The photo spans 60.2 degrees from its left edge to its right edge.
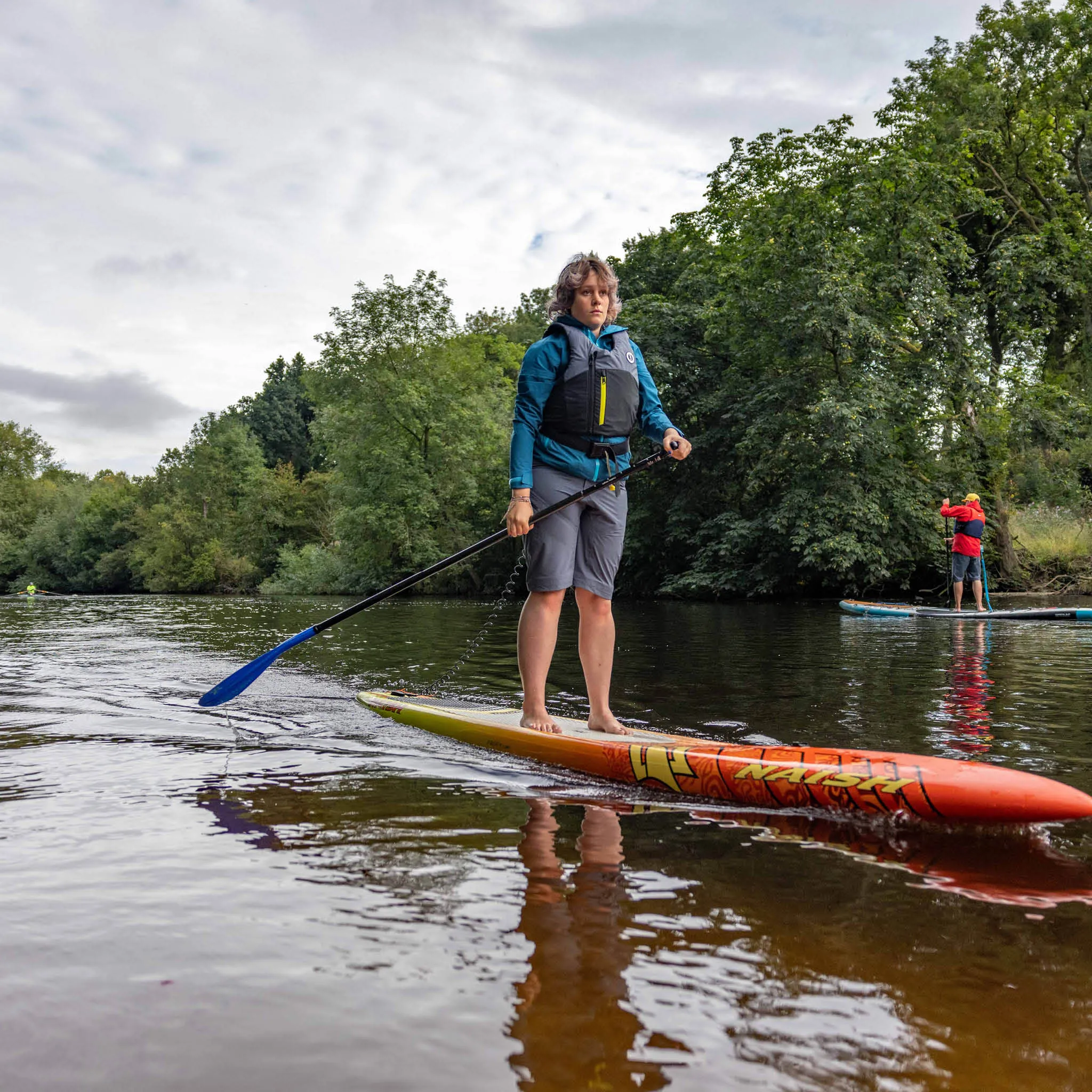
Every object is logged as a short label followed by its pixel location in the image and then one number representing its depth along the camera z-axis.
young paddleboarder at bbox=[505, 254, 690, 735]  4.34
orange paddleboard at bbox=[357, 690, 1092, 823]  2.72
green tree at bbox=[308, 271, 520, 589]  33.28
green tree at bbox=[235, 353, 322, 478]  73.88
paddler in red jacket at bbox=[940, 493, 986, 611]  14.76
